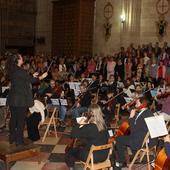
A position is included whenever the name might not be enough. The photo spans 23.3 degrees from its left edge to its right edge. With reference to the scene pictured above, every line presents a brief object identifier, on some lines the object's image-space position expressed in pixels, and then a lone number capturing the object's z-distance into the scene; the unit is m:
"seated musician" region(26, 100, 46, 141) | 9.58
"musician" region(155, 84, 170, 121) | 10.08
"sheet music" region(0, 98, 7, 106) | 10.41
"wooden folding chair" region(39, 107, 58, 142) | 9.65
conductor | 7.45
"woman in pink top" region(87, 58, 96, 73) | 18.59
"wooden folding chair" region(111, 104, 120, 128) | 11.55
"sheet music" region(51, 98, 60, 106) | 10.39
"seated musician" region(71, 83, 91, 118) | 10.96
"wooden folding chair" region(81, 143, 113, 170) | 6.21
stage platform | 7.14
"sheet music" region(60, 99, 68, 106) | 10.25
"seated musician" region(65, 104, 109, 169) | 6.52
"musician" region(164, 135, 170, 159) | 5.78
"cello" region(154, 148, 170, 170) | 6.24
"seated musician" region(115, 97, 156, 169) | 7.51
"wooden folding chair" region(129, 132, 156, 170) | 7.36
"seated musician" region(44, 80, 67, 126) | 11.04
